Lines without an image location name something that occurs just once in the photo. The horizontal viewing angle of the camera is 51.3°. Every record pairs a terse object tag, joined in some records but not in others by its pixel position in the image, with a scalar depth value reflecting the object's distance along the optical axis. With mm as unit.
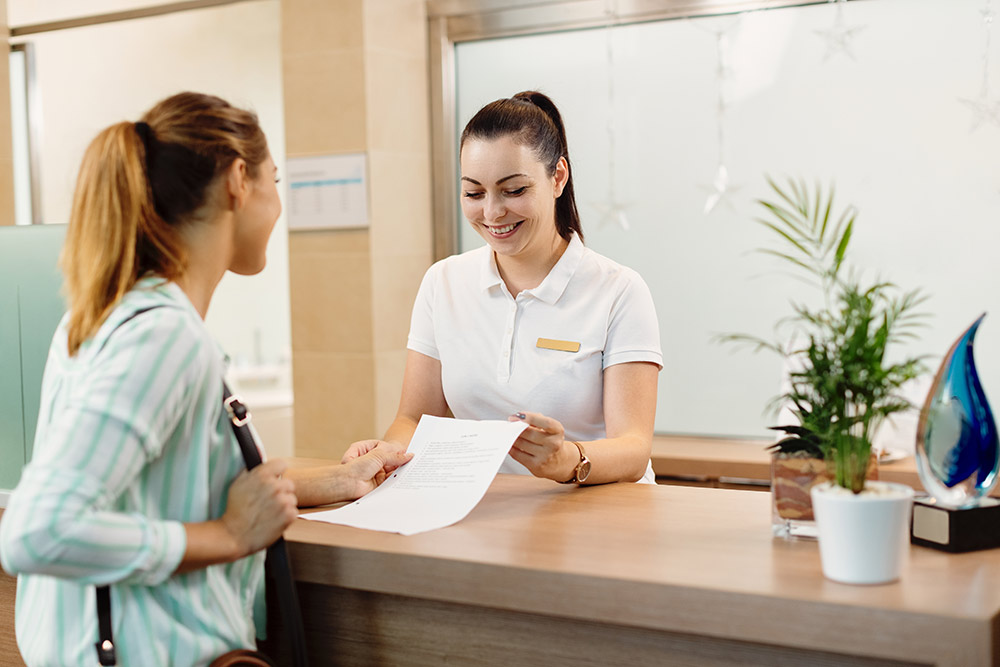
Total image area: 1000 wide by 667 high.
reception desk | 1213
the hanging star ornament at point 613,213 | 3914
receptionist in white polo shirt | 2180
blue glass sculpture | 1471
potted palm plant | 1276
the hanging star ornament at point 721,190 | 3721
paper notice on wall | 3945
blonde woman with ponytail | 1241
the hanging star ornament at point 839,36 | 3498
